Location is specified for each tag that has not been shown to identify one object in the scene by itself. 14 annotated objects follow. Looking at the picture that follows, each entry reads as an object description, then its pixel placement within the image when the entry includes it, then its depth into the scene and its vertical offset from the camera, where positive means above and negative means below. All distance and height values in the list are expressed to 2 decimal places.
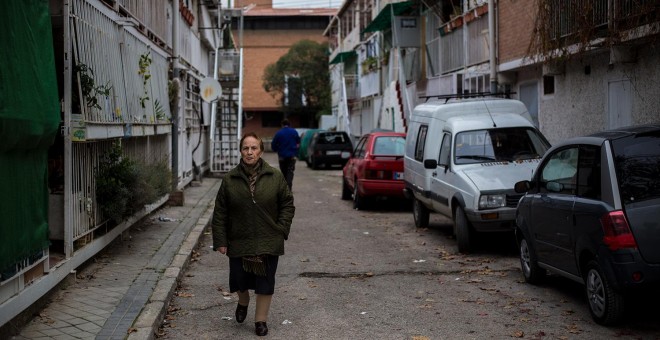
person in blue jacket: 19.62 -0.11
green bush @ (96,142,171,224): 9.95 -0.50
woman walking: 6.92 -0.67
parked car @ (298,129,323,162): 43.10 +0.07
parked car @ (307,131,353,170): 36.16 -0.19
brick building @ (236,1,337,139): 76.12 +9.73
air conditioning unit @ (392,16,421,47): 29.25 +4.09
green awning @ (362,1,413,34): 29.05 +4.79
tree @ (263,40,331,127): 64.81 +5.31
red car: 17.23 -0.53
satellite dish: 21.45 +1.48
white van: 11.02 -0.29
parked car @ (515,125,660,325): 6.65 -0.66
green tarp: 5.84 +0.18
